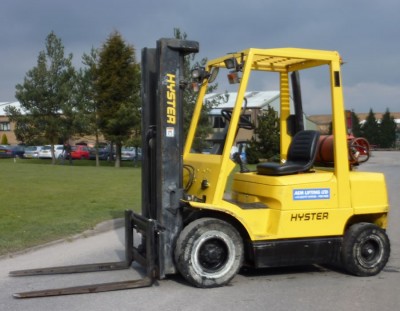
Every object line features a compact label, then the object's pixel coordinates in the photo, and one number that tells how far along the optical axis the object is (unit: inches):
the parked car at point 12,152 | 2297.0
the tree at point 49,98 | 1638.8
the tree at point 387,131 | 3600.9
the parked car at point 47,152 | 2138.3
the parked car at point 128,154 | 2089.2
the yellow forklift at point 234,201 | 265.3
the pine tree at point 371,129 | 3602.4
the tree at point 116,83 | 1470.2
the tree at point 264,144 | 1061.8
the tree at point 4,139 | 2896.2
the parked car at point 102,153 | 2130.9
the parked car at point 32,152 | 2198.9
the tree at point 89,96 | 1520.7
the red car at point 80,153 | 2137.1
